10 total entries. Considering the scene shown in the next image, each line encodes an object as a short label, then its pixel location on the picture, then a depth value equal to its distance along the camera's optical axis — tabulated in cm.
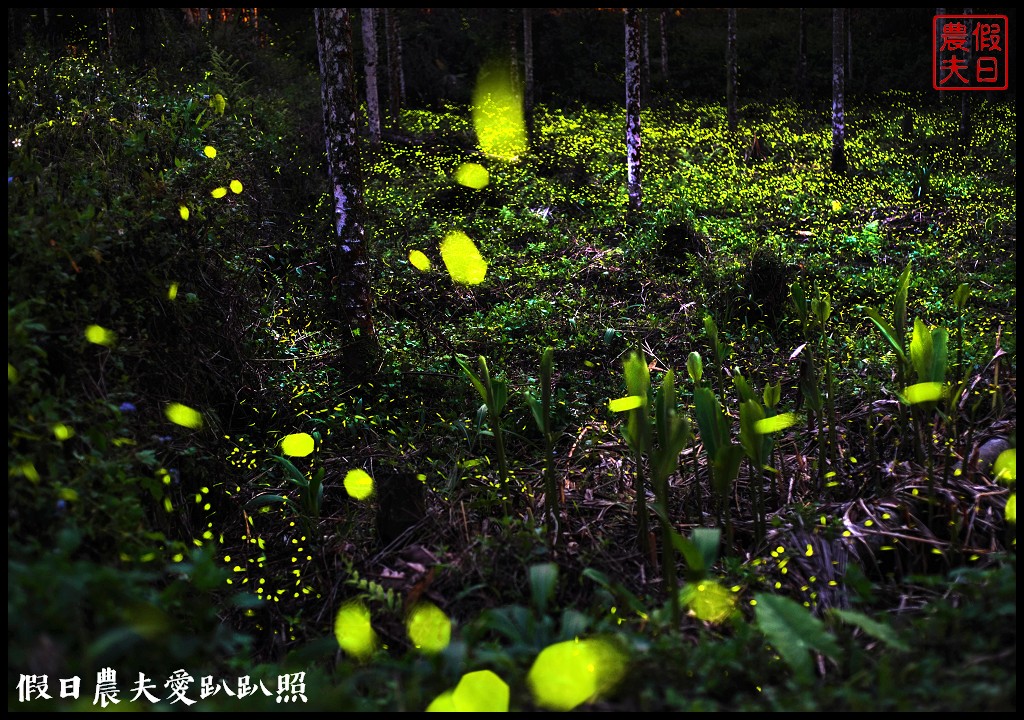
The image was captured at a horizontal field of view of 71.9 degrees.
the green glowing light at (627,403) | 312
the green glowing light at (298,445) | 439
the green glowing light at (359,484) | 407
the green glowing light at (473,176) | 1082
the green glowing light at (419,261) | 789
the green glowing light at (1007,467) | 268
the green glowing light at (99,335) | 287
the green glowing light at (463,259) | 780
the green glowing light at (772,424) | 307
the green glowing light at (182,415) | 353
